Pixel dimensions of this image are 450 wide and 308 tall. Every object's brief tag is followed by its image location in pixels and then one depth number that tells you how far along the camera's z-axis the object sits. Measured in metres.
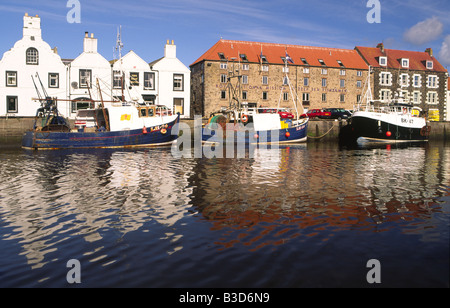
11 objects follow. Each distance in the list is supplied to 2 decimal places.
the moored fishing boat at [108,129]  35.19
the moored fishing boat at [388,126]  45.34
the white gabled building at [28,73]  45.44
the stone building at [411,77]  69.00
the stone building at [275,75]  61.04
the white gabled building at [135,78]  48.66
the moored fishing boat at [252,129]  41.88
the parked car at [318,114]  54.88
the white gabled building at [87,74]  47.03
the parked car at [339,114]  54.22
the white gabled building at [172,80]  51.28
